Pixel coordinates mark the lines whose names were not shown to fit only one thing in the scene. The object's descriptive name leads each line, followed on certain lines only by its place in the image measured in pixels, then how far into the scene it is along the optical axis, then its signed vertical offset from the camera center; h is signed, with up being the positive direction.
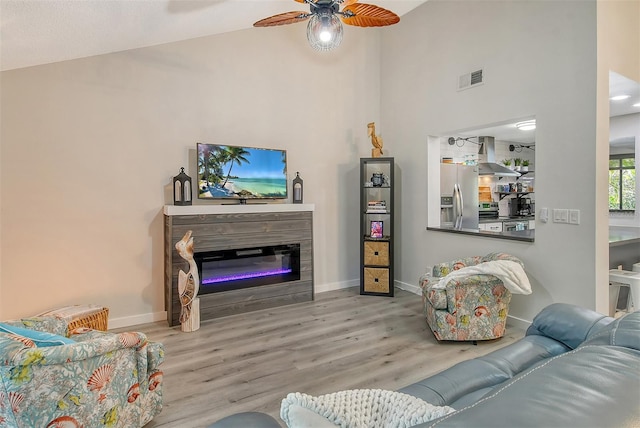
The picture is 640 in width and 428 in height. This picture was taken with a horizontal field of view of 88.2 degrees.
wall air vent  3.76 +1.43
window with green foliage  6.30 +0.36
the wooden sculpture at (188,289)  3.39 -0.88
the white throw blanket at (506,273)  2.91 -0.64
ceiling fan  2.39 +1.42
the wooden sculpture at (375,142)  4.70 +0.87
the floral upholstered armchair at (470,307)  2.99 -0.97
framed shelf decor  4.79 -0.37
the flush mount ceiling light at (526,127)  5.00 +1.21
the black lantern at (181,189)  3.67 +0.17
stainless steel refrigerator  5.70 +0.29
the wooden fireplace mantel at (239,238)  3.55 -0.41
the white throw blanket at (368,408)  0.74 -0.49
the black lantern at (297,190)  4.44 +0.18
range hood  6.37 +0.83
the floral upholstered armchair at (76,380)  1.44 -0.86
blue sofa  0.54 -0.35
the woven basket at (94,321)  2.76 -1.01
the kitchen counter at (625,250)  3.56 -0.58
